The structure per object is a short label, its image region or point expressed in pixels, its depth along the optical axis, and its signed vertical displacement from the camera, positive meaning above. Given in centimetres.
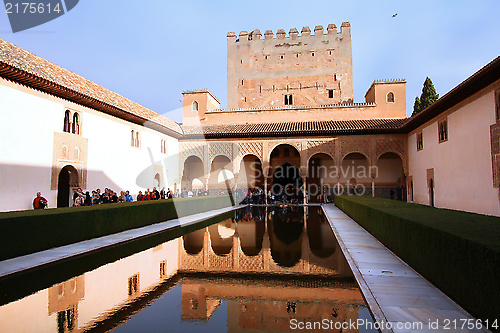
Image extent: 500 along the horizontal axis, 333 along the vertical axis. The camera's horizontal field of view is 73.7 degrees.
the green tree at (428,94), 2709 +766
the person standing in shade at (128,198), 1425 -41
